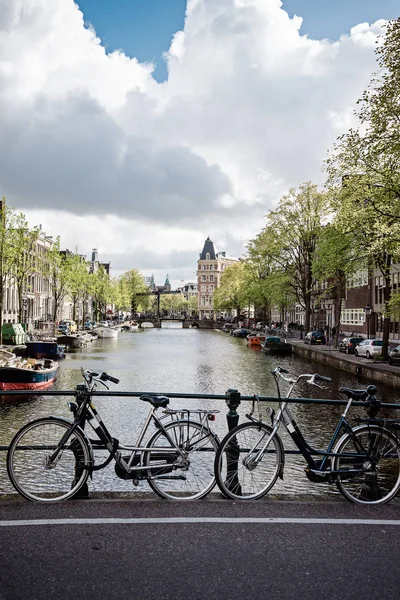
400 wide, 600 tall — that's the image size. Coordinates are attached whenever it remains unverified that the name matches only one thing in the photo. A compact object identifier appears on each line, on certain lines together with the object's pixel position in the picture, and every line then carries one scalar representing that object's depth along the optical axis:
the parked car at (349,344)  44.78
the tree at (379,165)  24.83
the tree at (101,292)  108.31
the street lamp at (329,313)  78.12
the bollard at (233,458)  6.47
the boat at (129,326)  116.84
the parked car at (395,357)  32.94
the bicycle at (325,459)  6.48
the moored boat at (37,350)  42.56
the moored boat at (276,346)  53.53
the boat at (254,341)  63.66
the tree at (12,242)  47.06
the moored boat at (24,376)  24.78
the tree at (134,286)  163.12
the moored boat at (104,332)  79.52
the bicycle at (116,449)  6.29
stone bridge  143.70
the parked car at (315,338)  56.16
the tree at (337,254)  35.66
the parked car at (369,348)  39.91
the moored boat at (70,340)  57.56
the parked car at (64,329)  66.40
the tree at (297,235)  56.72
